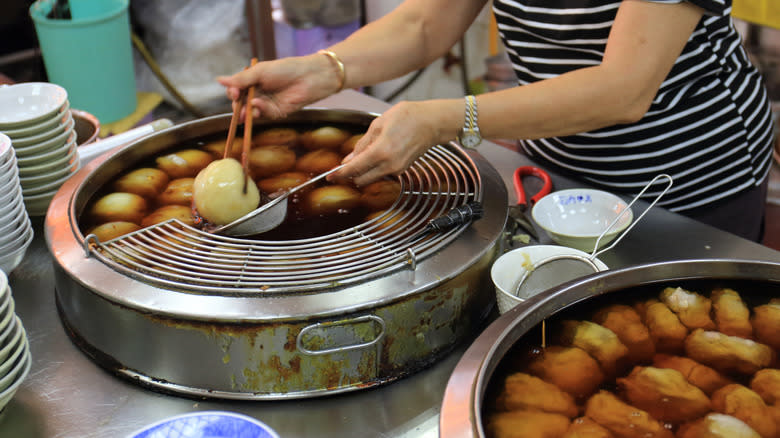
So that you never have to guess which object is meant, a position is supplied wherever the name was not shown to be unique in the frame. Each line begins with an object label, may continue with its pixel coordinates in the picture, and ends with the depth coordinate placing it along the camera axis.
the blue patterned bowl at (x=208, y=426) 1.02
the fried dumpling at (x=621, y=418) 0.98
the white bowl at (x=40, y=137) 1.70
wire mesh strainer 1.42
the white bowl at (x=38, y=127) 1.69
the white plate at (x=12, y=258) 1.57
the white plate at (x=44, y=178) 1.75
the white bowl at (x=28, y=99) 1.86
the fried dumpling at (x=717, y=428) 0.95
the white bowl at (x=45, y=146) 1.71
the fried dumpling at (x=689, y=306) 1.17
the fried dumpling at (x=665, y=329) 1.15
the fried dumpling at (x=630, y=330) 1.14
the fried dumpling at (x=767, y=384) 1.02
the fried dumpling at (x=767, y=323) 1.13
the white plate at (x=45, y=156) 1.72
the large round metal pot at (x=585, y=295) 0.96
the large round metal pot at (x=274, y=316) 1.21
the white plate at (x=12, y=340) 1.17
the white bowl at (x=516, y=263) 1.40
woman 1.54
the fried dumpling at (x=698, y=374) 1.06
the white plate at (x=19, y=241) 1.56
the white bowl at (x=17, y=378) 1.18
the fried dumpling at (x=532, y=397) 1.00
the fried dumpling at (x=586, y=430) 0.97
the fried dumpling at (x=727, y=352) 1.09
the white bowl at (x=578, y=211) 1.69
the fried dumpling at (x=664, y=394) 1.02
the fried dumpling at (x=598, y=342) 1.12
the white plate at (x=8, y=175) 1.51
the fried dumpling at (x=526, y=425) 0.95
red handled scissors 1.70
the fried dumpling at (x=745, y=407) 0.97
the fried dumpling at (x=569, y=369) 1.07
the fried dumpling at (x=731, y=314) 1.14
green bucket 3.25
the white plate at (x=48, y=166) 1.74
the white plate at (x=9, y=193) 1.52
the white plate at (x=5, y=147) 1.51
